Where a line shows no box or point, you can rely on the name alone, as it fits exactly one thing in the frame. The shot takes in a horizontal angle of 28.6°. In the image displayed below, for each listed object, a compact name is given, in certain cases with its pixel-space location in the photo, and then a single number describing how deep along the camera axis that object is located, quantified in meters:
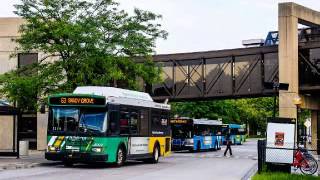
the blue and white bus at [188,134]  47.19
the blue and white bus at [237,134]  73.03
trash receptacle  35.81
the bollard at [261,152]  21.17
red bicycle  24.74
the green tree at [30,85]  30.52
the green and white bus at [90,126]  24.98
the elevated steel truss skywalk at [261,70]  42.34
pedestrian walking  41.48
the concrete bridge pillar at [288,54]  41.75
